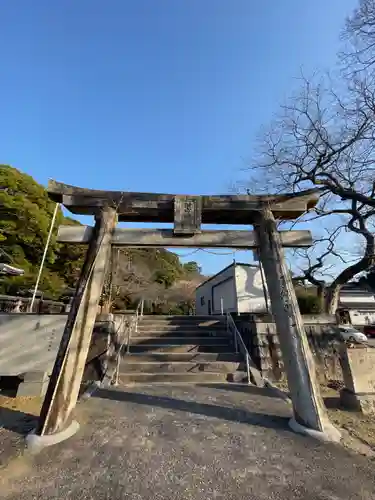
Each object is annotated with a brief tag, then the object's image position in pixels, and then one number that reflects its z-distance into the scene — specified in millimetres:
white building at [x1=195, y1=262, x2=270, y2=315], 16328
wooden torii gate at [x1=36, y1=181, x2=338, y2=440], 3779
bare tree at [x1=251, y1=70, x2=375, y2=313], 11664
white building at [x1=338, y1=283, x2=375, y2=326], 24750
